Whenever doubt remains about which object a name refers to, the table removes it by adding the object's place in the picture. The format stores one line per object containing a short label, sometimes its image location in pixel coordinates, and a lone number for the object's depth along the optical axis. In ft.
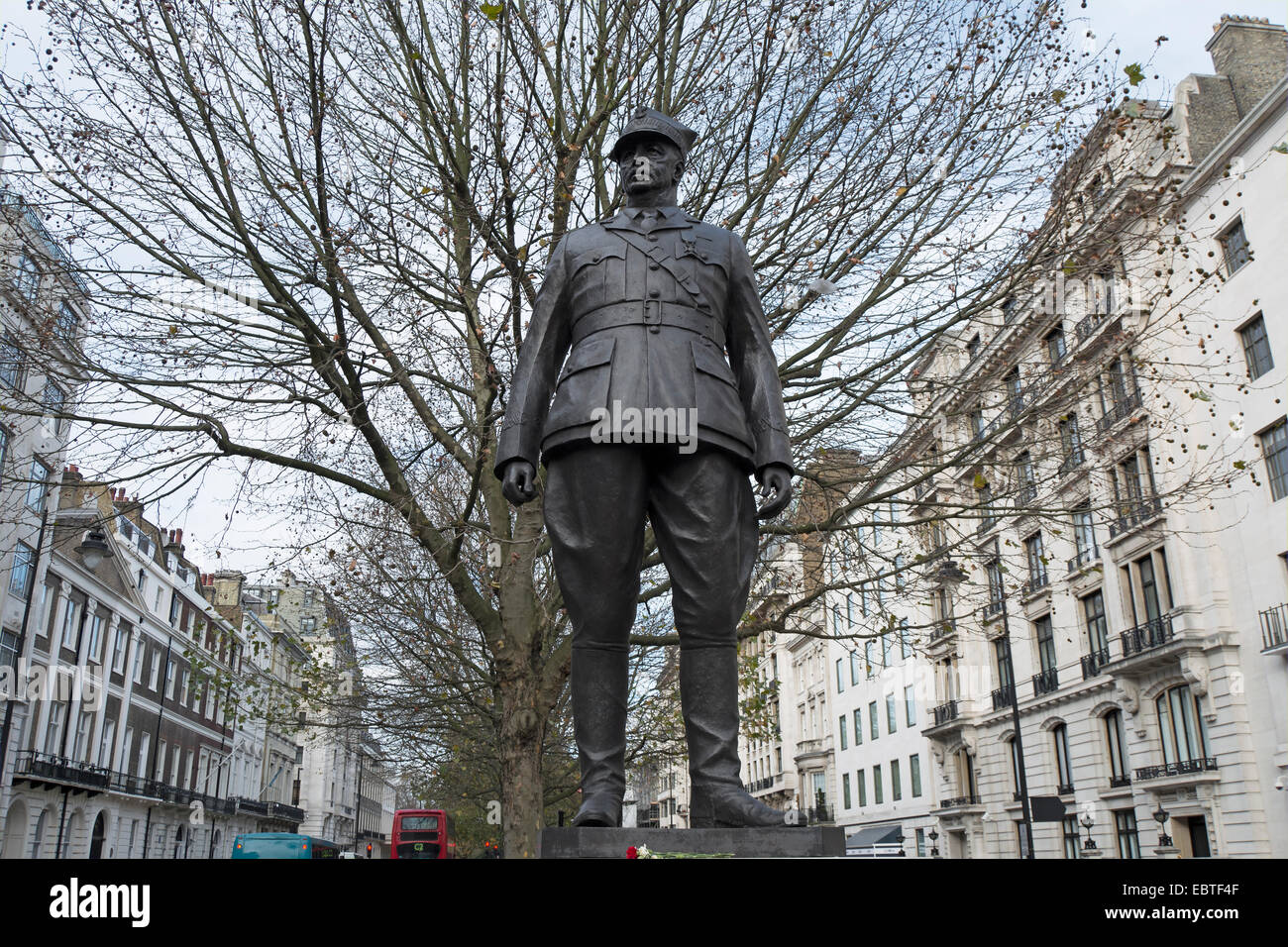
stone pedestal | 11.22
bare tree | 32.71
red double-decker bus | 120.78
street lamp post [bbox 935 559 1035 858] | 36.01
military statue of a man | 13.23
